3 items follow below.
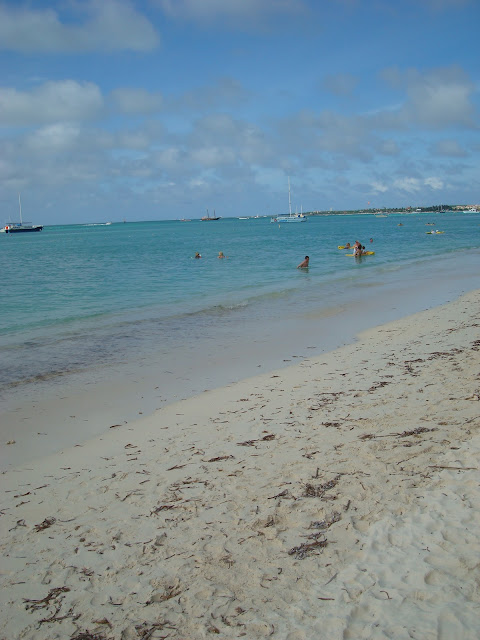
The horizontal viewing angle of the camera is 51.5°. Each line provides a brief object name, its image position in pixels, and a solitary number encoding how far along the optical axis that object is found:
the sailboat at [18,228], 149.25
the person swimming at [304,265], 34.34
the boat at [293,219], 179.29
